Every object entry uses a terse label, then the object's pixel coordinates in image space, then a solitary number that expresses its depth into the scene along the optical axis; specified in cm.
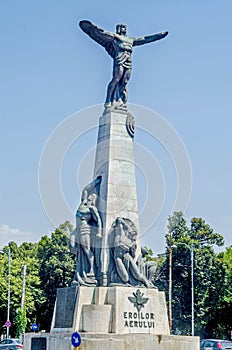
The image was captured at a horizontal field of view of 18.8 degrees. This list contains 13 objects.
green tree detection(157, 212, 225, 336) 5016
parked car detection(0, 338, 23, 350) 4056
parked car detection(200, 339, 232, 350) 3412
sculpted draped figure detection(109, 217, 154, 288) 2223
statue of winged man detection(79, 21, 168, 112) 2489
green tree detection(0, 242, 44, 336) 5475
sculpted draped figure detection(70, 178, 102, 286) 2252
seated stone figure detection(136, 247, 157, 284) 2299
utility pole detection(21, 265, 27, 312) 5102
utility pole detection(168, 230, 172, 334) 4625
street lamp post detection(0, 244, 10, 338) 5113
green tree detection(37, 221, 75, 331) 5369
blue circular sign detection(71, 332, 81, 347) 1873
